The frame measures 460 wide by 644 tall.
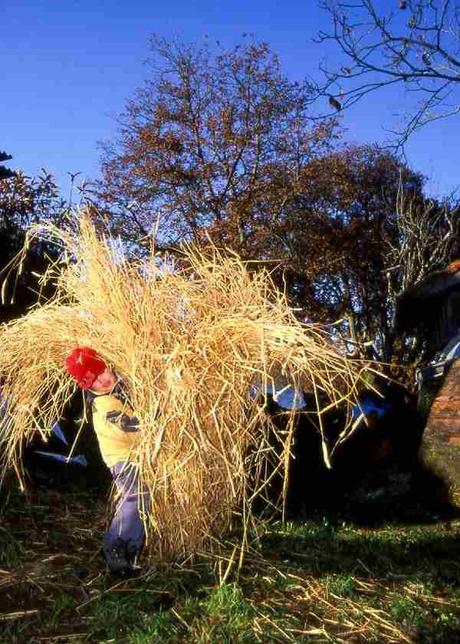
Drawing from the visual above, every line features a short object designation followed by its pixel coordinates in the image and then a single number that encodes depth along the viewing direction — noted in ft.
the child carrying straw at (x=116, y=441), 15.53
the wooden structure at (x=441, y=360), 29.45
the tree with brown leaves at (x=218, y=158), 71.26
